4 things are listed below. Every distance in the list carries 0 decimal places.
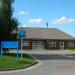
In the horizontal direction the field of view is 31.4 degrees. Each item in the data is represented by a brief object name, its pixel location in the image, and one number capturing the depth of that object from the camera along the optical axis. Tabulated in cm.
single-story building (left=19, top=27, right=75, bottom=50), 2957
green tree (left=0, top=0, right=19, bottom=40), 1687
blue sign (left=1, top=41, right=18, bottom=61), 1164
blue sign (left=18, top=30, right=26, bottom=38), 1215
